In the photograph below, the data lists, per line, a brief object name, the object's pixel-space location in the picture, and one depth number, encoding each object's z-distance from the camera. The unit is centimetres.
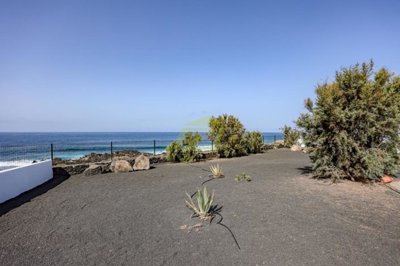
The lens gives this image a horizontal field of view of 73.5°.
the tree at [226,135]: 1608
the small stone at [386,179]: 817
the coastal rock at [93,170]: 1030
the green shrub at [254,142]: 1808
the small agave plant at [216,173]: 962
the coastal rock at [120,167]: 1102
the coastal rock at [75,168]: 1047
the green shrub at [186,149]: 1407
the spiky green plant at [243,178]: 884
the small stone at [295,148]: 2014
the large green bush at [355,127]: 792
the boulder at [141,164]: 1158
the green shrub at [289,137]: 2281
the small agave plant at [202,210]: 526
